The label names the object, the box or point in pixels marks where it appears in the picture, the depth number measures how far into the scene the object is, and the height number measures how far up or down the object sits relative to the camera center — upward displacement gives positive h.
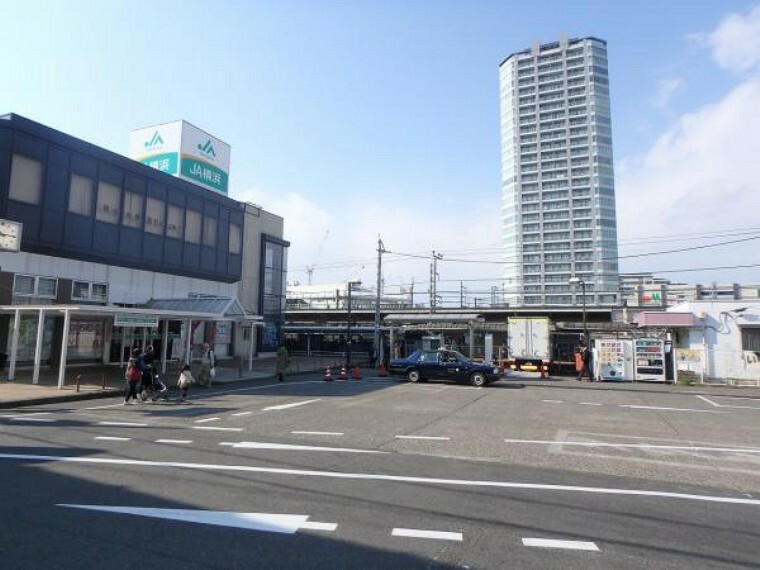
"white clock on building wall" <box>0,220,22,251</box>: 18.53 +3.34
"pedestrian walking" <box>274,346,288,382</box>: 25.03 -1.26
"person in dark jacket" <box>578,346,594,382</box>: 29.64 -1.11
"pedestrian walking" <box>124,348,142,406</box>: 15.89 -1.27
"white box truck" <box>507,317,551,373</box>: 31.39 -0.06
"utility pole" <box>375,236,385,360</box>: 35.25 +0.63
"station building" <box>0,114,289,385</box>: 21.38 +4.02
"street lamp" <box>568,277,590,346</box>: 32.97 +1.11
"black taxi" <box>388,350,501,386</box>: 24.95 -1.32
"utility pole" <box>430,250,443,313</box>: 55.63 +7.20
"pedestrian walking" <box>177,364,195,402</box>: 16.67 -1.40
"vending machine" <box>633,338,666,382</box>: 29.20 -0.77
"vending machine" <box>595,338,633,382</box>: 29.72 -0.84
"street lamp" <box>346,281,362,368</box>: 34.34 +4.20
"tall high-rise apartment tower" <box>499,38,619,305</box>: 127.94 +45.32
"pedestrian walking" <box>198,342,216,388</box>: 21.08 -1.29
